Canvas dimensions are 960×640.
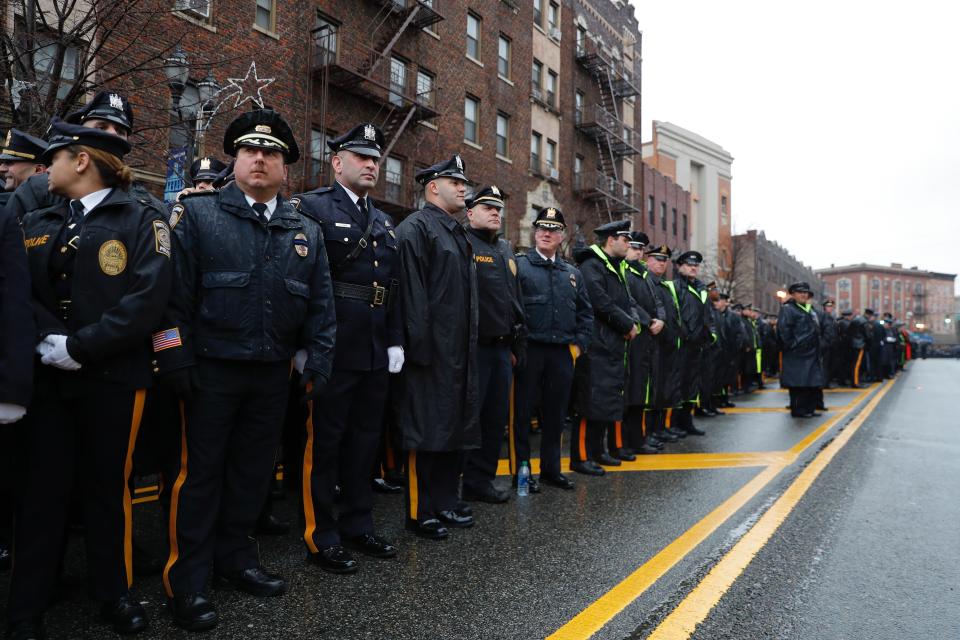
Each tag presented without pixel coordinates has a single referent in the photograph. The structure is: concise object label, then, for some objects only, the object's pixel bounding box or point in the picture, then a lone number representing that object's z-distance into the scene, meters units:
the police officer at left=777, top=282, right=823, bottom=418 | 11.56
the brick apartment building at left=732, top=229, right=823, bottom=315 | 55.34
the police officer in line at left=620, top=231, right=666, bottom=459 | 7.31
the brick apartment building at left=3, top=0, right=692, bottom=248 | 15.09
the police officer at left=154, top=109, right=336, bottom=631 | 3.19
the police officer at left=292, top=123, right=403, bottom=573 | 3.82
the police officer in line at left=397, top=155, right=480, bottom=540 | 4.41
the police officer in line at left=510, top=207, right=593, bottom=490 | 5.85
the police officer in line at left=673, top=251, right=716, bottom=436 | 8.98
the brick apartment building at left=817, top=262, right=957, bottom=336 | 136.50
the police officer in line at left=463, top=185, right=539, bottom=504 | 5.11
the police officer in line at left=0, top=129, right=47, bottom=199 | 4.80
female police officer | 2.85
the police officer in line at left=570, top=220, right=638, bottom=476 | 6.53
